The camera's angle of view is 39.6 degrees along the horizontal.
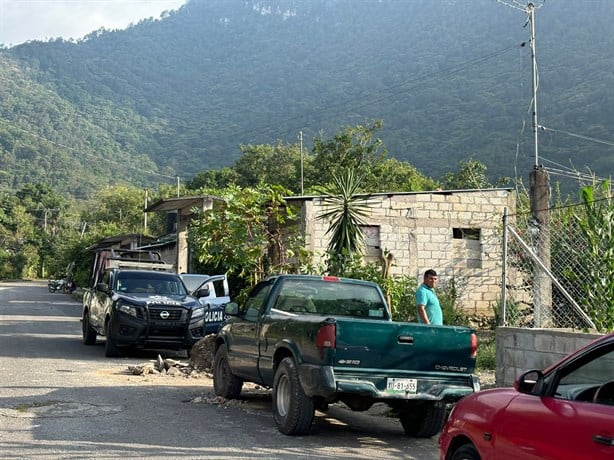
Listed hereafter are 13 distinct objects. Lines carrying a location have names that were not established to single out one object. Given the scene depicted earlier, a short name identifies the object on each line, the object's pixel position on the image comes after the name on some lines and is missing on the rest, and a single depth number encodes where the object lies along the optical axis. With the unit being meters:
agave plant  18.19
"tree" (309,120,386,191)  51.66
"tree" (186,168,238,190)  71.49
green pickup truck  8.73
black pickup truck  17.66
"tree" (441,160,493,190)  55.13
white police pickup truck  19.62
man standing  11.66
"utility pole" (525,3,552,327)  11.74
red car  4.55
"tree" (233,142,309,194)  68.34
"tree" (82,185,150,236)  98.94
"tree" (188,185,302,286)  18.09
